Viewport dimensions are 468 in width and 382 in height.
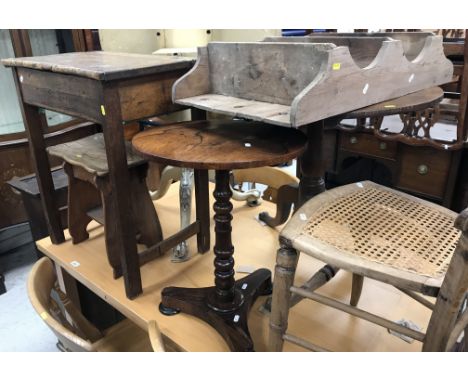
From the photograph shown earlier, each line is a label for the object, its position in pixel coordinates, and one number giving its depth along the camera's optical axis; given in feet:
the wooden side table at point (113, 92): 3.56
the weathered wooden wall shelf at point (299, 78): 2.93
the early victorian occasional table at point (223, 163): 3.04
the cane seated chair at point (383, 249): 2.51
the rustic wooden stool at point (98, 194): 4.25
